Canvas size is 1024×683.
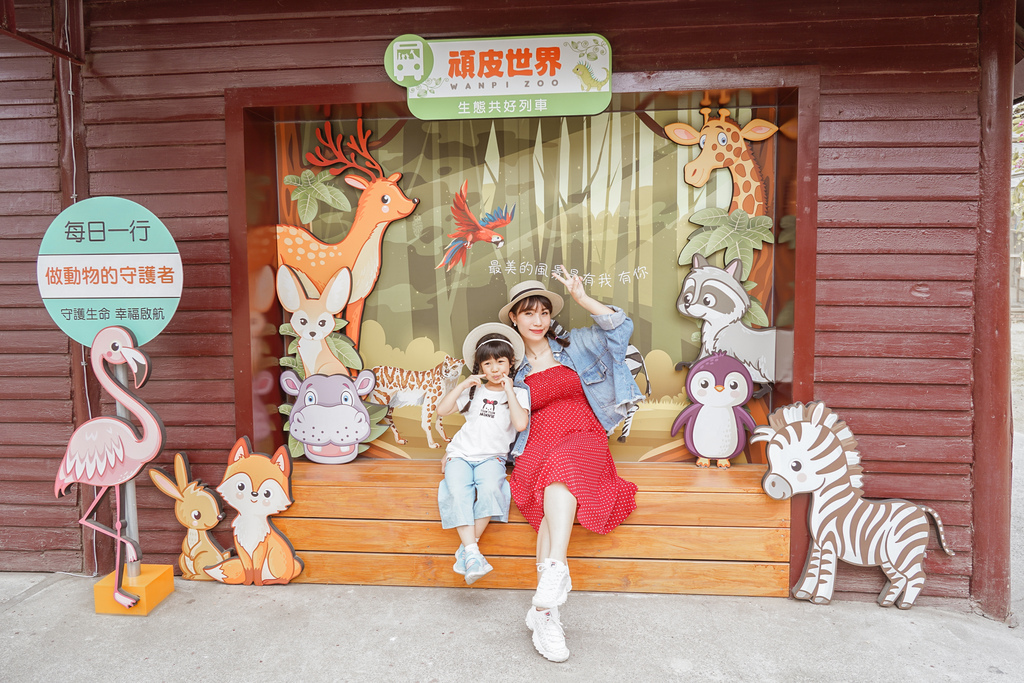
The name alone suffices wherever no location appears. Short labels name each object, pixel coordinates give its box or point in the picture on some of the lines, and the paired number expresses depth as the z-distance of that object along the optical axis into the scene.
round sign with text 2.69
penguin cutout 3.14
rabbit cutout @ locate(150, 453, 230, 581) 3.04
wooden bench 2.84
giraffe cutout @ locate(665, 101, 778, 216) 3.15
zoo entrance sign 2.87
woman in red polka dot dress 2.67
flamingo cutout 2.69
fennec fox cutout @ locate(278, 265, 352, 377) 3.34
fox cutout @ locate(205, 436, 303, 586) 2.99
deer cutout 3.35
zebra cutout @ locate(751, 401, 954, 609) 2.77
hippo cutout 3.28
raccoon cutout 3.15
